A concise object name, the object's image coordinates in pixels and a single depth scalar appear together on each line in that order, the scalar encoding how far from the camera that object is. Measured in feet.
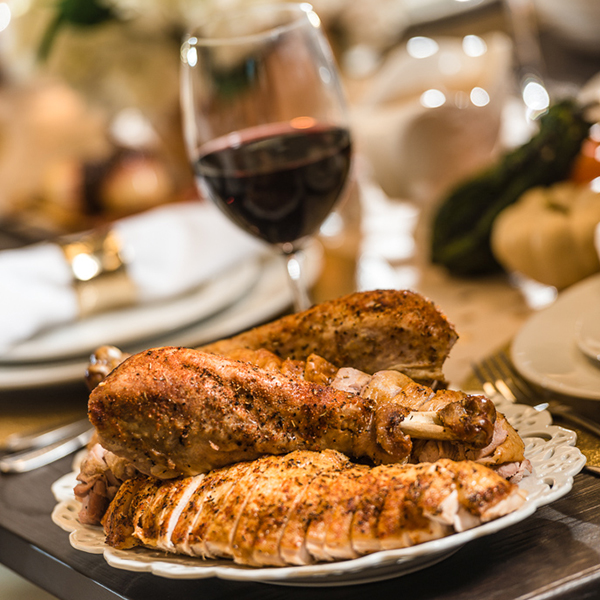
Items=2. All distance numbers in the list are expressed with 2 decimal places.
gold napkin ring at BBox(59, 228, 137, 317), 4.40
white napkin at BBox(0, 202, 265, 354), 4.15
